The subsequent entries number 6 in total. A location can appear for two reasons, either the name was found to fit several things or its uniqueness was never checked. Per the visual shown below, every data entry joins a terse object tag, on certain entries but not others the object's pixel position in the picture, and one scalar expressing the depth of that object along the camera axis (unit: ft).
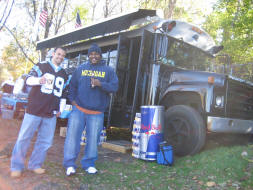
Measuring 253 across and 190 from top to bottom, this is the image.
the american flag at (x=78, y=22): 44.09
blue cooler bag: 13.20
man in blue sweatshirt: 11.17
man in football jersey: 10.02
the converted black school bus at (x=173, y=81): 14.01
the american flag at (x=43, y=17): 46.52
